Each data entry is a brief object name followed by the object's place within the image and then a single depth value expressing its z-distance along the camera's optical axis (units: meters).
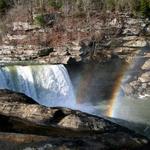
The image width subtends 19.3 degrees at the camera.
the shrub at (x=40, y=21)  36.25
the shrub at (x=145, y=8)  34.88
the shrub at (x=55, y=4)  39.08
